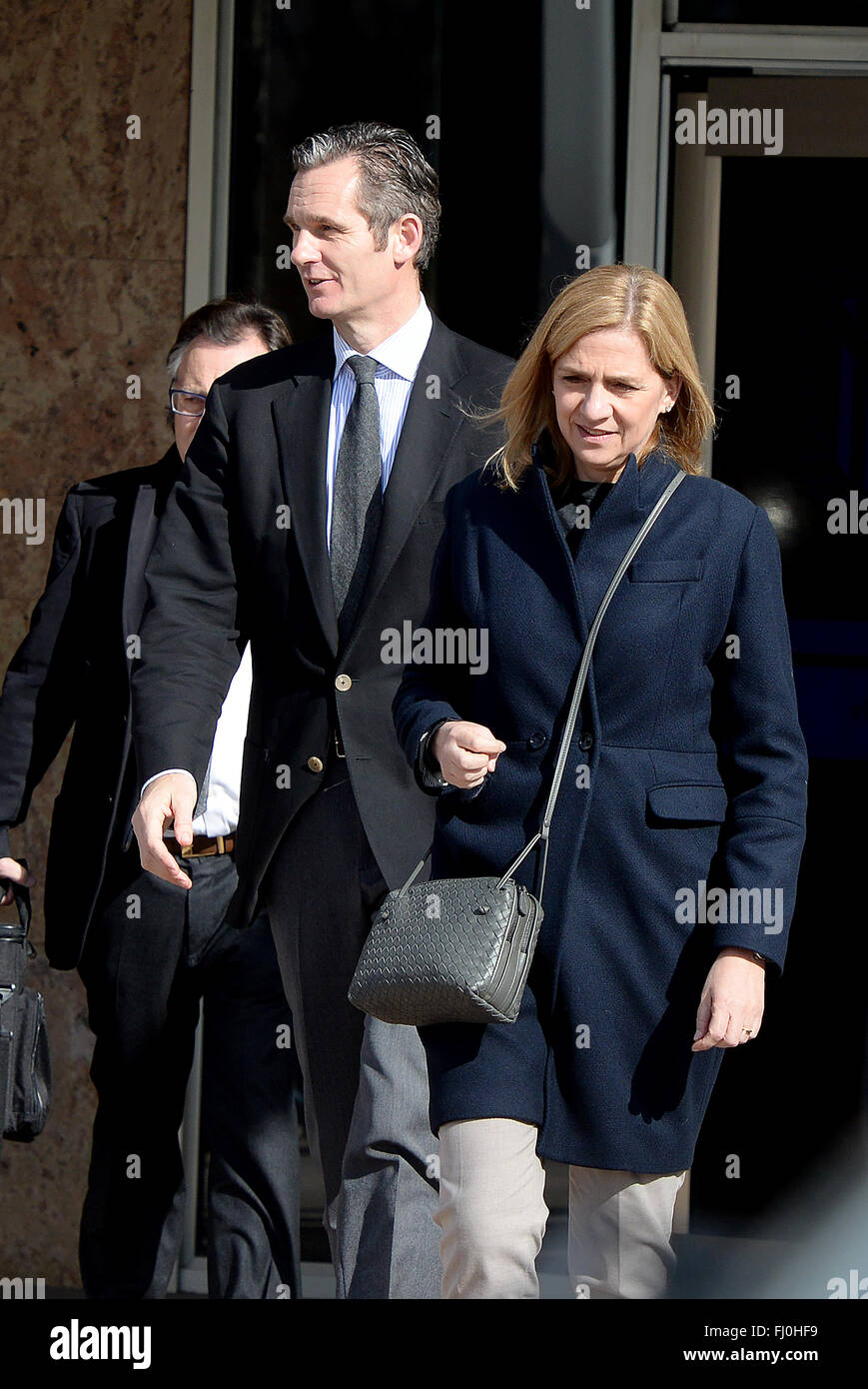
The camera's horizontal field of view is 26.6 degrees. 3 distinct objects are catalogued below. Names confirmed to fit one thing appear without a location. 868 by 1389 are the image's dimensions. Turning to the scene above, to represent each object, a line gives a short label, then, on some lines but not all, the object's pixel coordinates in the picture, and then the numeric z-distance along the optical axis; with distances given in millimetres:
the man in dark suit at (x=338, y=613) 3340
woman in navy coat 2816
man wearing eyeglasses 3986
